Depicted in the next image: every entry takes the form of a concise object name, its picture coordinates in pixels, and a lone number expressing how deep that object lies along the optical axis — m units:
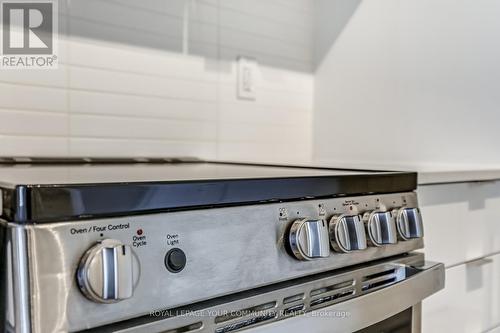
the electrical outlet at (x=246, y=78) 1.39
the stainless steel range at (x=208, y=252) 0.40
